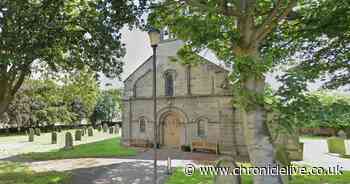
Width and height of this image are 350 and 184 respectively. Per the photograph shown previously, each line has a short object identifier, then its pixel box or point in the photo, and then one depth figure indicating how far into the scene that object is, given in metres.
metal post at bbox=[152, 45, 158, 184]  8.01
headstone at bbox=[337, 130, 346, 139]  26.70
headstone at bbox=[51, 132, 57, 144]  26.14
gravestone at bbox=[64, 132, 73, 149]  20.95
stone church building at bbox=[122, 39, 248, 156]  18.66
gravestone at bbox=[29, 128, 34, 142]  28.73
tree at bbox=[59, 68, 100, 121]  14.62
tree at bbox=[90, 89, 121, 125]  54.53
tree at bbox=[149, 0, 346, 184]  6.93
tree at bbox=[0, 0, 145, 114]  8.20
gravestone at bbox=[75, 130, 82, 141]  28.80
